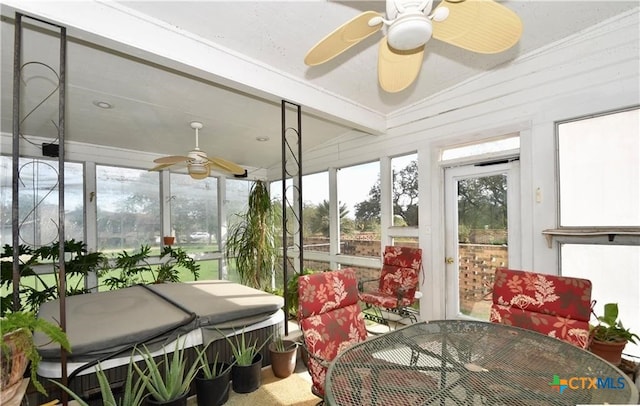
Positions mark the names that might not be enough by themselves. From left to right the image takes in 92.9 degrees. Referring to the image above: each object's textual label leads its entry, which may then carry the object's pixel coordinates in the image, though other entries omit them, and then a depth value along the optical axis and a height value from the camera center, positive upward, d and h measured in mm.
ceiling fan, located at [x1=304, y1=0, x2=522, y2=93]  1360 +875
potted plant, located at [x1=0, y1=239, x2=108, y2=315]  3218 -652
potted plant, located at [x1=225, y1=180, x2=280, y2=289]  4887 -536
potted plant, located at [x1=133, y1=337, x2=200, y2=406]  1929 -1129
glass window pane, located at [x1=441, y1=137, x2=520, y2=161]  3150 +659
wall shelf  2343 -209
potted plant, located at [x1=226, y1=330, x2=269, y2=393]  2451 -1288
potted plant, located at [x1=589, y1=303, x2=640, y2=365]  2197 -962
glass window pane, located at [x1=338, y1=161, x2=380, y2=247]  4523 +142
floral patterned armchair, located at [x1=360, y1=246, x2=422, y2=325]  3374 -909
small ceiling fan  3324 +546
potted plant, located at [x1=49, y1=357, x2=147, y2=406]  1740 -1081
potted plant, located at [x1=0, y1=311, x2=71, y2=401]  1352 -607
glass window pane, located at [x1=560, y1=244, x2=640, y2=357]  2451 -563
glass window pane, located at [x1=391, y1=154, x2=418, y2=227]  4000 +249
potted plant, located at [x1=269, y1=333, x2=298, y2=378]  2703 -1335
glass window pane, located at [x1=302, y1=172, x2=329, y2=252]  5324 -38
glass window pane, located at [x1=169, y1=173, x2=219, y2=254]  5414 -31
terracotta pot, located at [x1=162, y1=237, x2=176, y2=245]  5016 -472
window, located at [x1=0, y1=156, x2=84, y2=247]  3848 +156
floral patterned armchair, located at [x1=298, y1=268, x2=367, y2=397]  1863 -707
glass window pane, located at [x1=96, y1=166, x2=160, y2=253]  4688 +66
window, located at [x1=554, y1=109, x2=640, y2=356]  2432 +34
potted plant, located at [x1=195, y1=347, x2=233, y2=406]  2207 -1281
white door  3160 -252
